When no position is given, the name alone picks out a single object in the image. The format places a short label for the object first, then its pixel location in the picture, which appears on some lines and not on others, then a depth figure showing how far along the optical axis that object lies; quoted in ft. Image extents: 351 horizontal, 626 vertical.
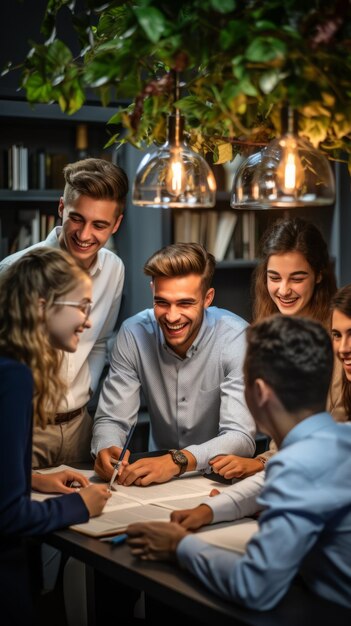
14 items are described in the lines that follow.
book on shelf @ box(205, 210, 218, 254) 16.57
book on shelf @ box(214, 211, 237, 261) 16.67
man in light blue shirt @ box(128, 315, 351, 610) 5.15
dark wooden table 5.22
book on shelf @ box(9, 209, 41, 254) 15.23
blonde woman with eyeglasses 6.22
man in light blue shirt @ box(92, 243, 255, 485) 9.27
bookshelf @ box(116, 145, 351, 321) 15.67
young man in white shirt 9.54
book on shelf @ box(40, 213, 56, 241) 15.30
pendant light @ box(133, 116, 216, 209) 6.81
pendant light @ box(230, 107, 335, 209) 6.31
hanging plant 5.66
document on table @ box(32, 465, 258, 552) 6.53
